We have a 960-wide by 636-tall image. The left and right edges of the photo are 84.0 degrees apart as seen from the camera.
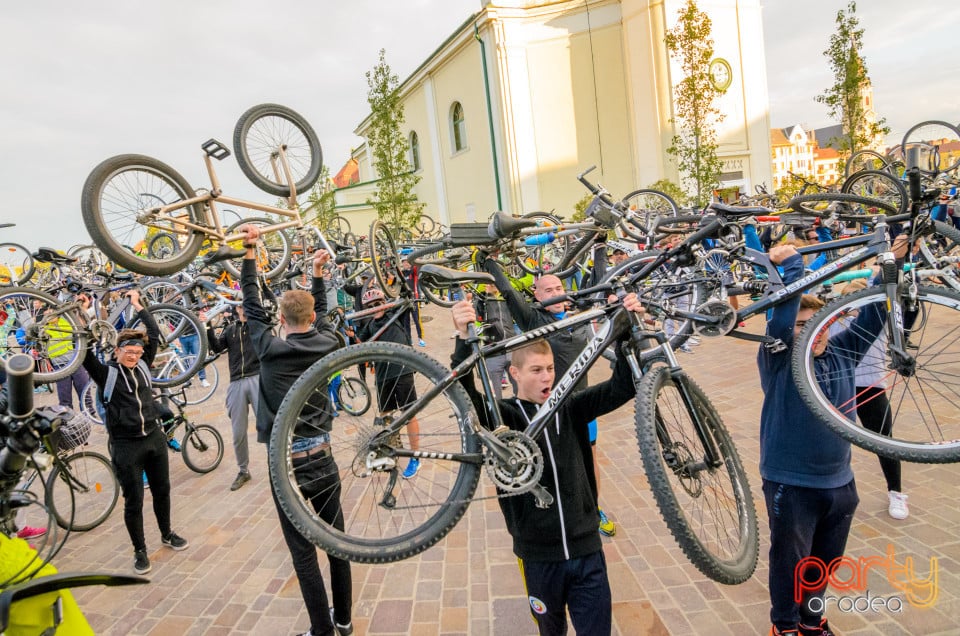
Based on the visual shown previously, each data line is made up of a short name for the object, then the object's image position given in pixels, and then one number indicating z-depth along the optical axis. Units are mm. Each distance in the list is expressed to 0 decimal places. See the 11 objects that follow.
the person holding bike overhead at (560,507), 2496
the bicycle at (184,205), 3449
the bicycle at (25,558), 1732
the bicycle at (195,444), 6844
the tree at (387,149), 21828
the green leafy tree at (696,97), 19031
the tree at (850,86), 17828
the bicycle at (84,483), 5480
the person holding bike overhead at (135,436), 4617
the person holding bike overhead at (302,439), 3363
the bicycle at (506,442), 2428
